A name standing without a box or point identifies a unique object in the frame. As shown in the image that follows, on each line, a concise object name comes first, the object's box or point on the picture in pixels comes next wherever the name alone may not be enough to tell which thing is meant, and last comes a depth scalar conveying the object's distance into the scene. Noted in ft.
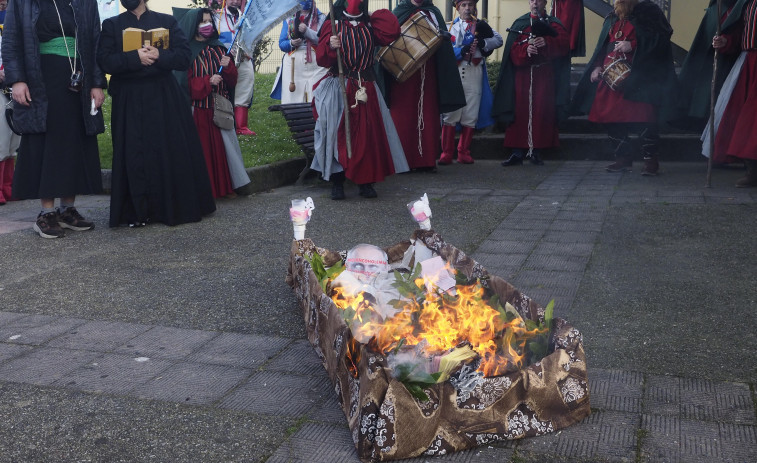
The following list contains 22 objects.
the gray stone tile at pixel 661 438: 9.29
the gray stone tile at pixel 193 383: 11.25
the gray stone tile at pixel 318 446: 9.47
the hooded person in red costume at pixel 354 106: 25.61
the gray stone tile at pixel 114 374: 11.66
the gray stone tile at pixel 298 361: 12.15
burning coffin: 9.35
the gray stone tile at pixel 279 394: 10.82
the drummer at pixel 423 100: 32.22
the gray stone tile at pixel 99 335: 13.43
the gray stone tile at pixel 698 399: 10.28
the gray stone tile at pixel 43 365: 12.03
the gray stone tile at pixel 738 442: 9.23
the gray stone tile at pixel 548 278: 16.25
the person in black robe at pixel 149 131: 22.68
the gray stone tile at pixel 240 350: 12.59
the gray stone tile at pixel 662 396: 10.42
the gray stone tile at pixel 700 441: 9.27
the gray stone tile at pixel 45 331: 13.76
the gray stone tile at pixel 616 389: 10.60
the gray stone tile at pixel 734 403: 10.17
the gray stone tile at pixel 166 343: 12.99
